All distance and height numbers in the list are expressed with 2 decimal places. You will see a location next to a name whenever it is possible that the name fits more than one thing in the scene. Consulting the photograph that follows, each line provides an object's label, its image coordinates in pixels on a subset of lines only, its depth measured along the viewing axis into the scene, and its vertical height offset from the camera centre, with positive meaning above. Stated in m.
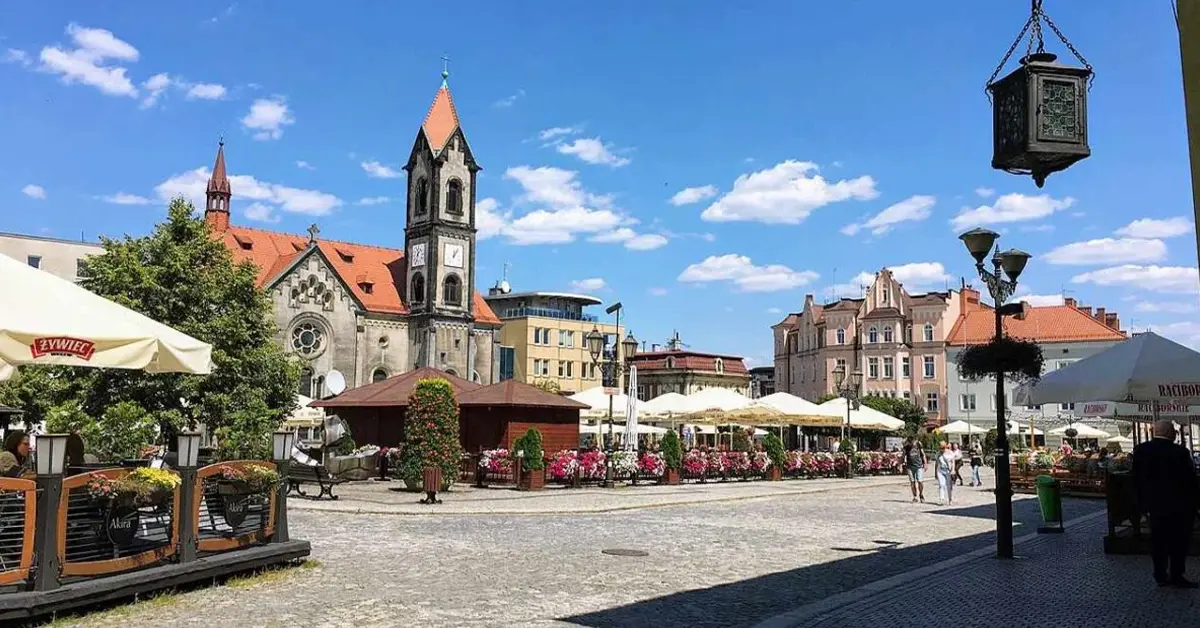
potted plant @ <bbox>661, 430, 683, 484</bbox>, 29.52 -1.20
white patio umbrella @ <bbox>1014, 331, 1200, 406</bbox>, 13.20 +0.70
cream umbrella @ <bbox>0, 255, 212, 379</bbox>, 8.29 +0.81
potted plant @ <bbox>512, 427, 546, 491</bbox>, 25.55 -1.06
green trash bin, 16.47 -1.36
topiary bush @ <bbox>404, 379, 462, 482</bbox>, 22.83 -0.14
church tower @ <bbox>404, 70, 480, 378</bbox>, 66.00 +12.67
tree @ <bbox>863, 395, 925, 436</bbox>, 71.38 +1.06
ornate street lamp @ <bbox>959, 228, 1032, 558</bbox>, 13.05 +1.87
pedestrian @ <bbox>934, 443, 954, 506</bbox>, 24.42 -1.34
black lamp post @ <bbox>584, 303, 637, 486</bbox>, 27.25 +2.10
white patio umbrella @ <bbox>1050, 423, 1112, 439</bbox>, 45.03 -0.35
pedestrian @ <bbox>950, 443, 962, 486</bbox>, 34.15 -1.53
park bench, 20.80 -1.24
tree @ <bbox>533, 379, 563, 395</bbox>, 81.96 +3.26
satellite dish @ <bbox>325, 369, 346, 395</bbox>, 38.36 +1.59
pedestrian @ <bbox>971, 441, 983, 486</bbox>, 33.57 -1.63
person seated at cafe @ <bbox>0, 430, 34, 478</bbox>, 9.73 -0.45
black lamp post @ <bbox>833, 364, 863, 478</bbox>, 37.42 +1.48
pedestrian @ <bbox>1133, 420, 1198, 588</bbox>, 10.28 -0.86
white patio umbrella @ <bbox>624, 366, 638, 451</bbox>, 30.39 +0.33
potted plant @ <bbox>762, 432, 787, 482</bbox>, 33.84 -1.17
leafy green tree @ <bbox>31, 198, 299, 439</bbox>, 29.16 +3.03
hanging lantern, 6.53 +2.13
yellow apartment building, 91.88 +8.28
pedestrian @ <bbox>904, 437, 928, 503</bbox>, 24.72 -1.12
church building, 60.97 +9.15
